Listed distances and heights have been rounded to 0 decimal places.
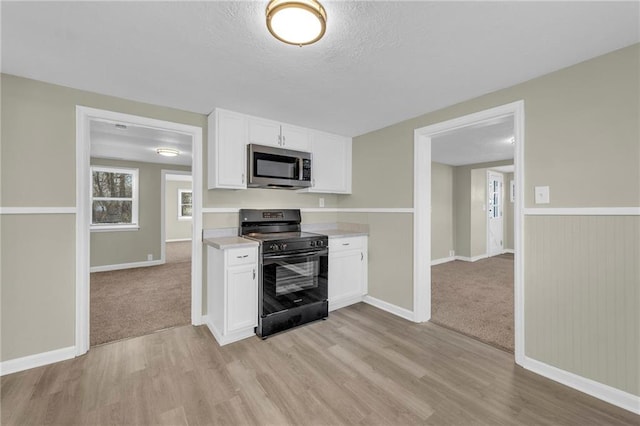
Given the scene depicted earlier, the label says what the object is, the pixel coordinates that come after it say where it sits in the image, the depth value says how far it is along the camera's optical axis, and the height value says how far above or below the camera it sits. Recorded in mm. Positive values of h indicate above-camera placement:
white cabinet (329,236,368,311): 3285 -726
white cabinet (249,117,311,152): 3014 +930
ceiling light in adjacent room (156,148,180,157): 4672 +1091
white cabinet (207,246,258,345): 2498 -764
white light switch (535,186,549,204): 2092 +148
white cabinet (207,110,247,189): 2773 +670
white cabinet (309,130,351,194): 3537 +690
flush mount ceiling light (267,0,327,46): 1266 +959
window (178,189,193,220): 9656 +341
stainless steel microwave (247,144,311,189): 2912 +522
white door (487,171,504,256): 6809 +27
